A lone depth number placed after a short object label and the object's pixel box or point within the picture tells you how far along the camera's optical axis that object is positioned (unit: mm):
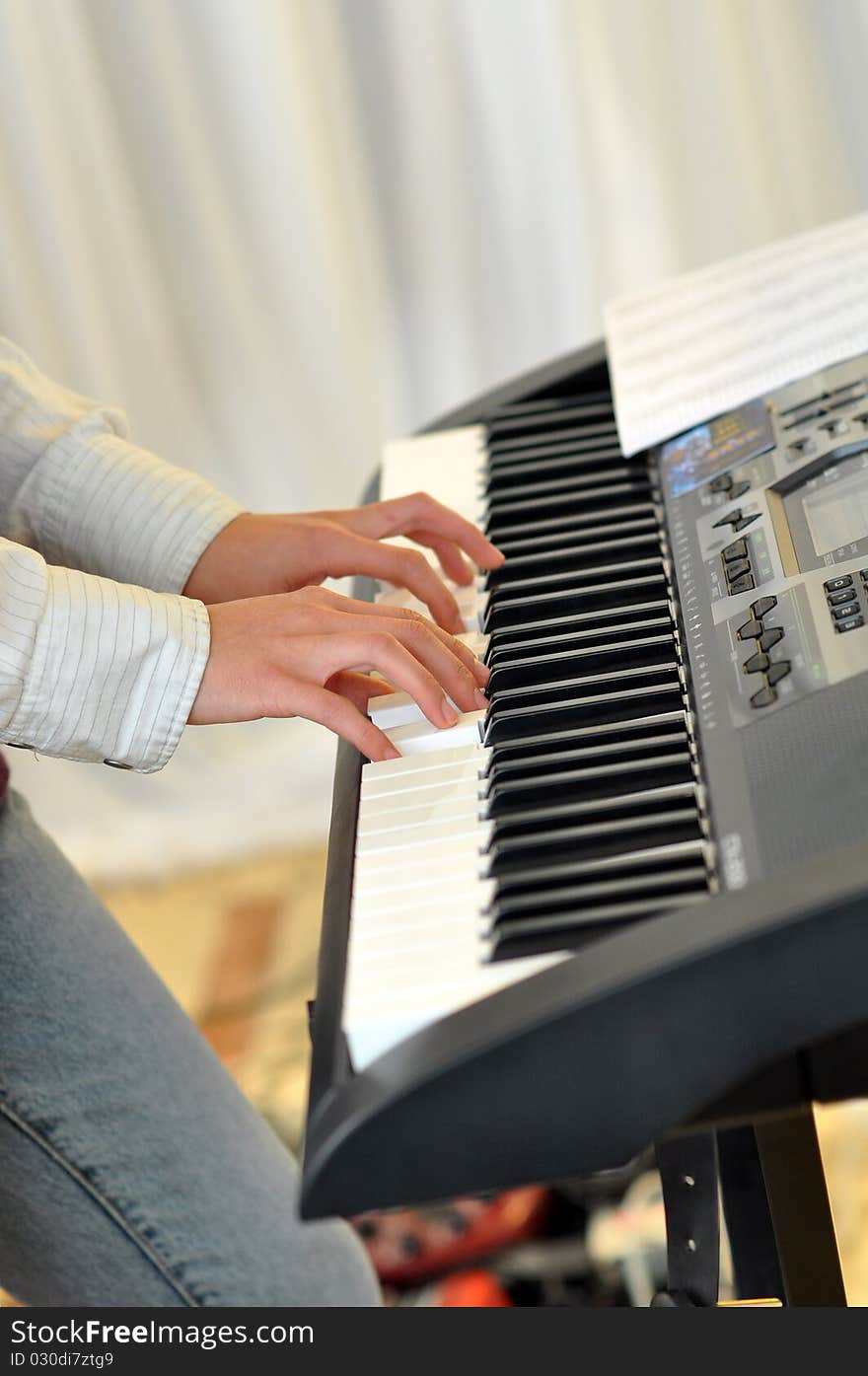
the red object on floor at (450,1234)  1779
